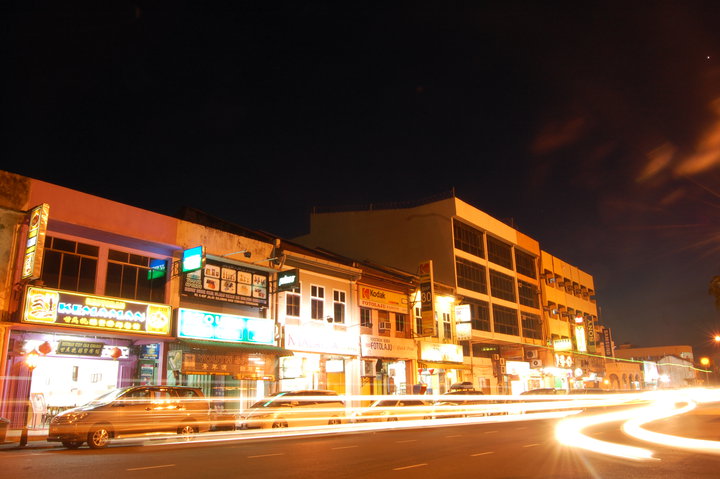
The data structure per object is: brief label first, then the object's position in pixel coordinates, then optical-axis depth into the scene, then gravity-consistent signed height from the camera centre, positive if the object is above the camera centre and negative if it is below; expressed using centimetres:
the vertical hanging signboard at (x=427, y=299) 3647 +533
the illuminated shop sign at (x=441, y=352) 3691 +215
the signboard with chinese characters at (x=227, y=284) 2448 +454
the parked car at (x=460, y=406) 2747 -100
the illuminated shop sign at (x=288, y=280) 2632 +483
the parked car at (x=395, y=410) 2438 -95
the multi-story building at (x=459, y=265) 4197 +931
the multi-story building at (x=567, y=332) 5700 +526
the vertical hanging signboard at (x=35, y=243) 1886 +482
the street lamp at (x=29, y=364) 1633 +92
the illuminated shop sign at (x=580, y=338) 6272 +463
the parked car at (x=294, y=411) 2041 -77
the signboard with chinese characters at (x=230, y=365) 2300 +105
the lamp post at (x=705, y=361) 3122 +95
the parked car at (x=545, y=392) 3614 -51
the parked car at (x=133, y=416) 1522 -64
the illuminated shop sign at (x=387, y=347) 3222 +223
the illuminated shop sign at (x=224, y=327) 2331 +260
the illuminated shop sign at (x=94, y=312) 1915 +278
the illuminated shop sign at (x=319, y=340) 2800 +238
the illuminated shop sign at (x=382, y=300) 3344 +503
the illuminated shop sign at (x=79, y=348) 2118 +164
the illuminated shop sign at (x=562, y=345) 5675 +355
